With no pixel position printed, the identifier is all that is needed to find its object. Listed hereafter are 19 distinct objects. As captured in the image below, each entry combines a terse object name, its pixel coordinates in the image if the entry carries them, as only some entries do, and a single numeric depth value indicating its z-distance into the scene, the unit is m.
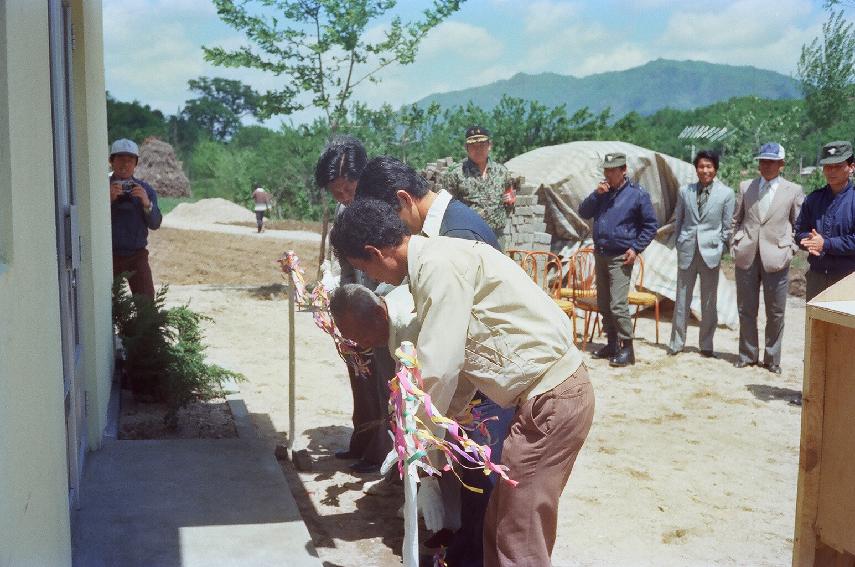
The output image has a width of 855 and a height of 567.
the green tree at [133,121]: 58.79
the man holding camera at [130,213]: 7.74
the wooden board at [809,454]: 3.37
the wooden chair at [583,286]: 9.42
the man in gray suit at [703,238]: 8.99
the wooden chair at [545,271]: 9.31
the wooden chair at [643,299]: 9.58
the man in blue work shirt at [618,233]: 8.51
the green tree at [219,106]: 96.69
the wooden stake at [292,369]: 5.32
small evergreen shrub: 6.38
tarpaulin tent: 12.35
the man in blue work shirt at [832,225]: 6.93
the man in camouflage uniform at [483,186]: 10.05
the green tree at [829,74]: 25.19
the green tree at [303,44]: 12.45
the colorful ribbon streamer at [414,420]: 2.57
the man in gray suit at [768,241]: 8.24
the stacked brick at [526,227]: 11.94
